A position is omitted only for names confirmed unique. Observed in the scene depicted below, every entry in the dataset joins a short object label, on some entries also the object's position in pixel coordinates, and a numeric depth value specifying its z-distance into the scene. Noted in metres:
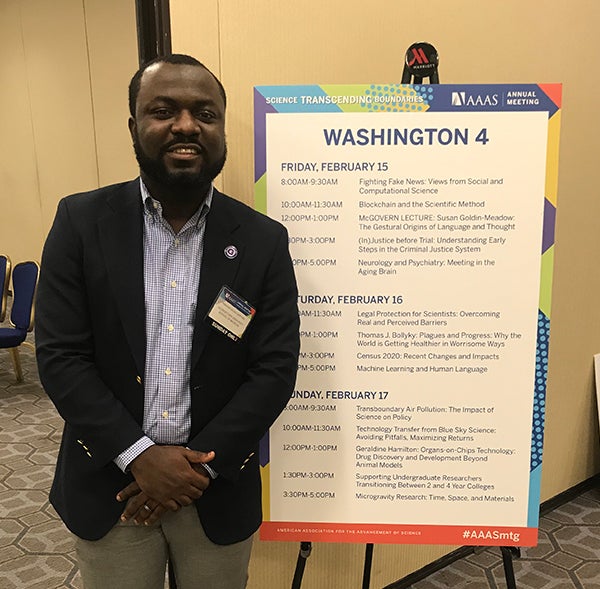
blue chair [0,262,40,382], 4.39
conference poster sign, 1.61
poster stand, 1.66
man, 1.34
